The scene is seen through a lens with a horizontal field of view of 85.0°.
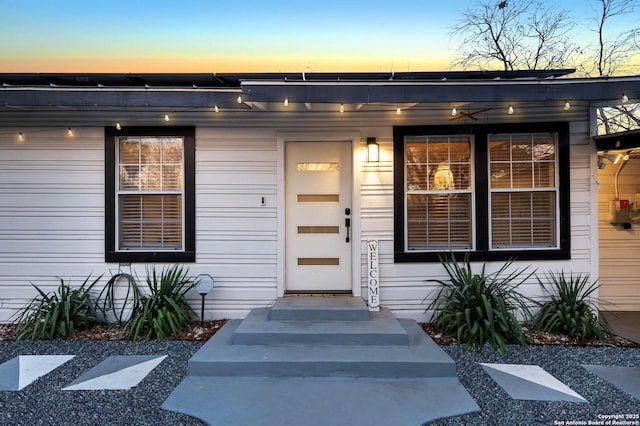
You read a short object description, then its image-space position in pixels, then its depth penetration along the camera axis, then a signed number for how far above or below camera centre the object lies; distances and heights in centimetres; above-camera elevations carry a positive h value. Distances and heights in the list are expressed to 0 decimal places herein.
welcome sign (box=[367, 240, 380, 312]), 436 -80
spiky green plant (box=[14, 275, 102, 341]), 409 -118
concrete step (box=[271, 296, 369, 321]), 390 -108
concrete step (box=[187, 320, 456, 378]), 306 -130
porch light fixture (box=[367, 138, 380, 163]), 449 +84
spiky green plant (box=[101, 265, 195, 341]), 408 -108
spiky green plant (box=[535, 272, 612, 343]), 406 -118
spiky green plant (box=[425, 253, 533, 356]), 378 -108
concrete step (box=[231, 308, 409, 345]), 348 -119
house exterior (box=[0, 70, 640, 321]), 458 +33
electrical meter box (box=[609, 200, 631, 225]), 532 +2
